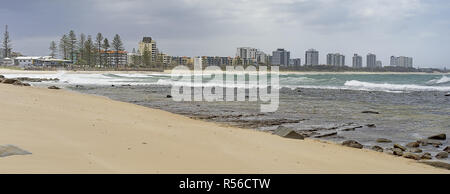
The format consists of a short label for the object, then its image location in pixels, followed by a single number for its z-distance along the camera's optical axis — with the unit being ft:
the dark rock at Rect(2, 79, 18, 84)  66.21
